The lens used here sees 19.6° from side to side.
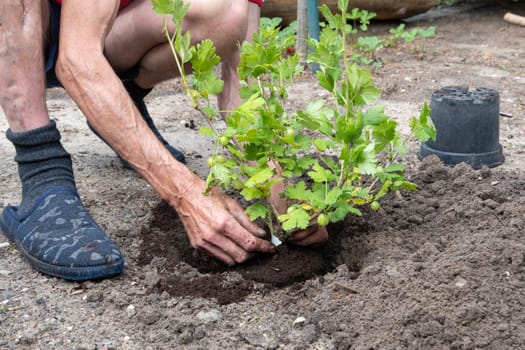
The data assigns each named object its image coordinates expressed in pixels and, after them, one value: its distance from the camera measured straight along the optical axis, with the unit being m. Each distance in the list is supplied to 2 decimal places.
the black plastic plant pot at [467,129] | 2.65
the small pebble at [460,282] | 2.06
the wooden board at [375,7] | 4.55
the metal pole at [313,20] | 3.61
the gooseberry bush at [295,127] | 2.06
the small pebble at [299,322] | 2.07
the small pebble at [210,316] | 2.09
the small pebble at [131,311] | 2.11
